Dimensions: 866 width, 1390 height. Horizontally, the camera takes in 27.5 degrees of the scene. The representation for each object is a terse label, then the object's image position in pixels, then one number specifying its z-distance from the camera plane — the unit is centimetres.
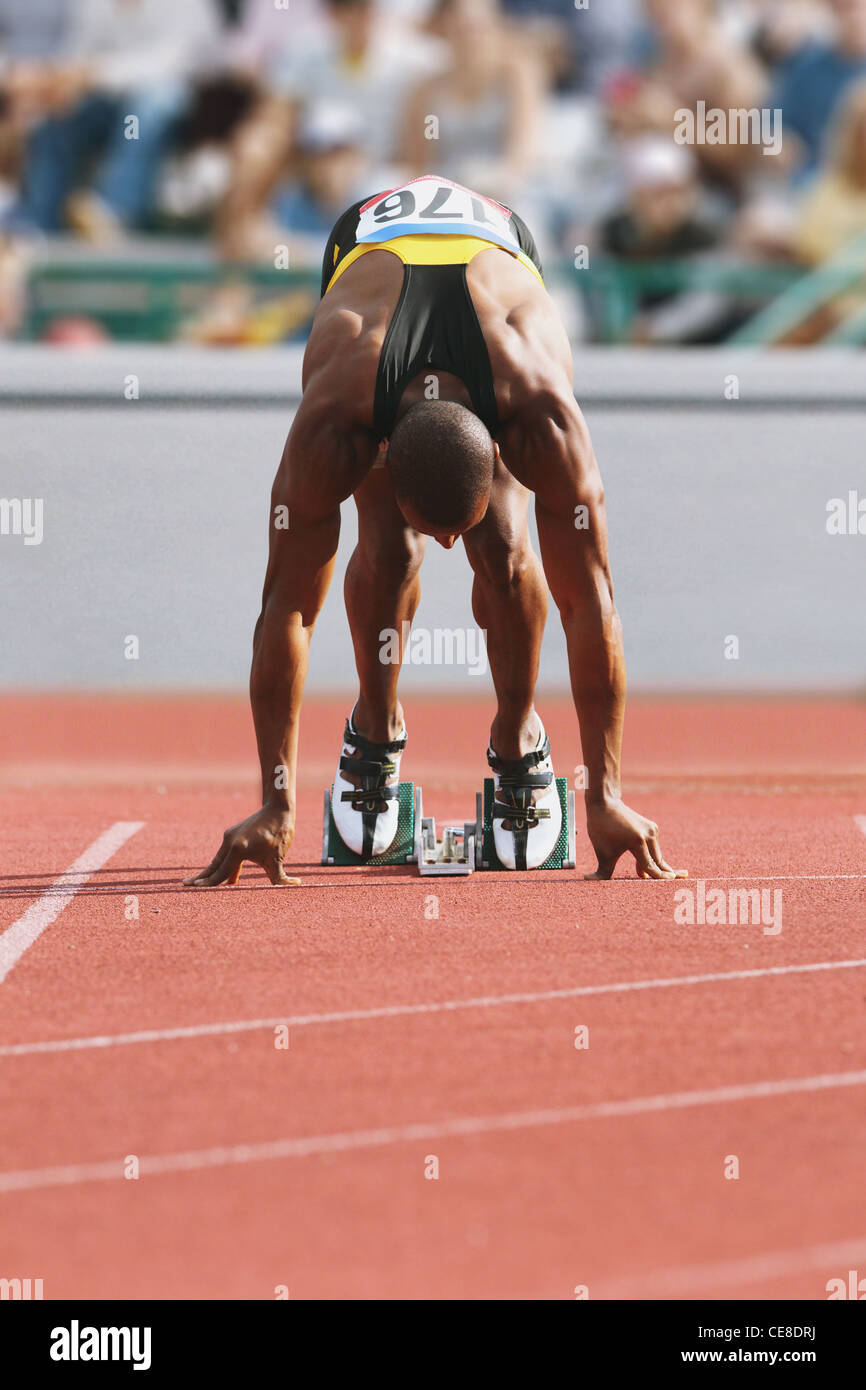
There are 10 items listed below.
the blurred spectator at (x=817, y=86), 1302
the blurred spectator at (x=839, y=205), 1226
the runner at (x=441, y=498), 505
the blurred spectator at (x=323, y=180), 1294
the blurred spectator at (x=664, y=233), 1240
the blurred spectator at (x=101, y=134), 1352
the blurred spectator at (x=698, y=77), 1287
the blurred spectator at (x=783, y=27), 1363
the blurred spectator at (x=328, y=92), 1306
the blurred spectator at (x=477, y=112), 1278
